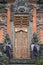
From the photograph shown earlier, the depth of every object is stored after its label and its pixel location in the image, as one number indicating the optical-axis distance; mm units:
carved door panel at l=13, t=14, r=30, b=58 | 7816
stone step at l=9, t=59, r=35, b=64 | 7342
